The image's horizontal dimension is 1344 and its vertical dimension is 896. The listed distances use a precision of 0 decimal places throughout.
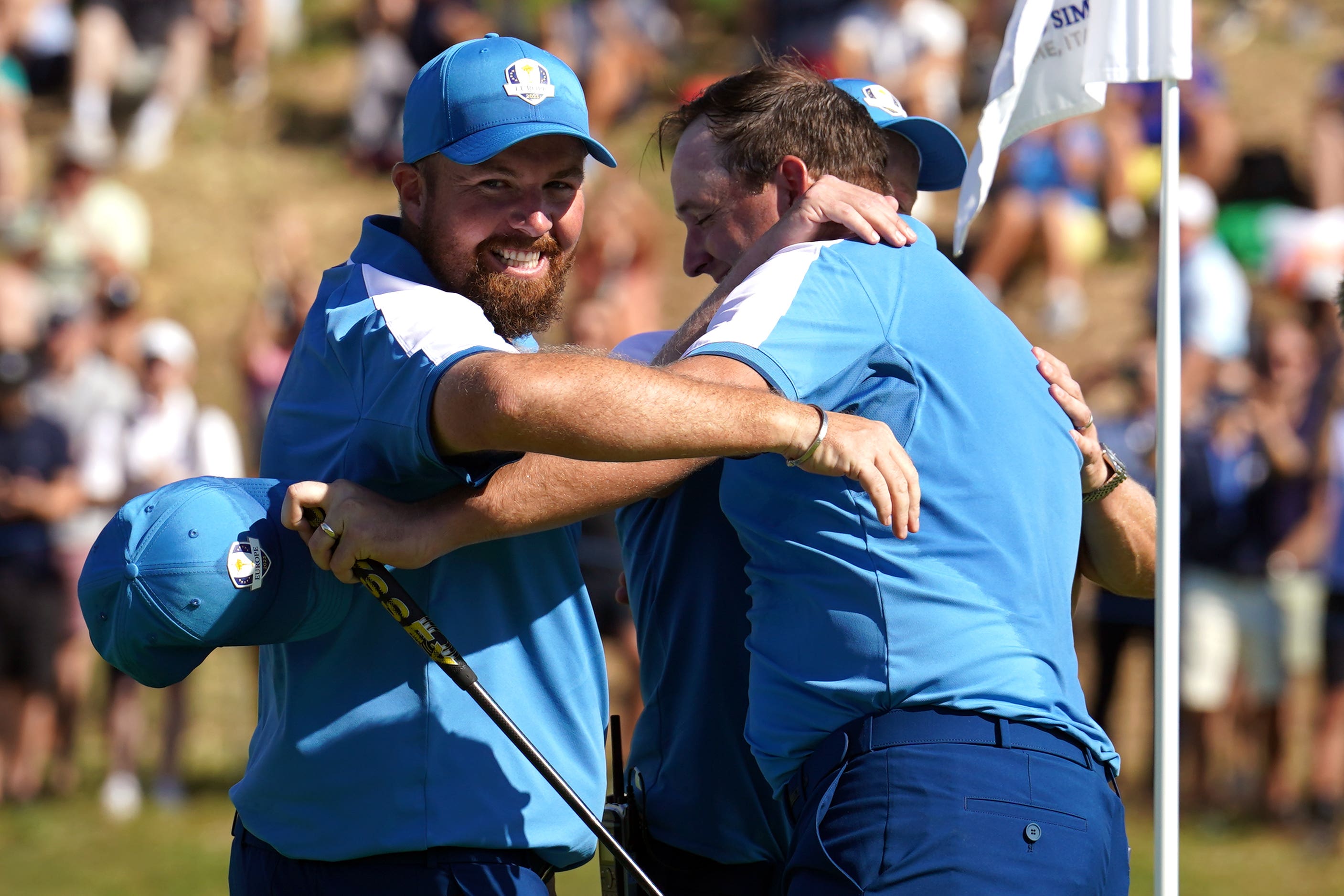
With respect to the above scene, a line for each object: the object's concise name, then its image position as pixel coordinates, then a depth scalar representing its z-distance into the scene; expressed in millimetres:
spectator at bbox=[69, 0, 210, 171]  29734
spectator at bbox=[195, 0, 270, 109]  32437
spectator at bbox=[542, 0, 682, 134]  28391
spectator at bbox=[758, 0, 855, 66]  26516
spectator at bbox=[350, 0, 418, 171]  29234
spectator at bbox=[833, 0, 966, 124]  24766
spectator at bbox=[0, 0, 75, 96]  29141
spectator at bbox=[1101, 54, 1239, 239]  23000
